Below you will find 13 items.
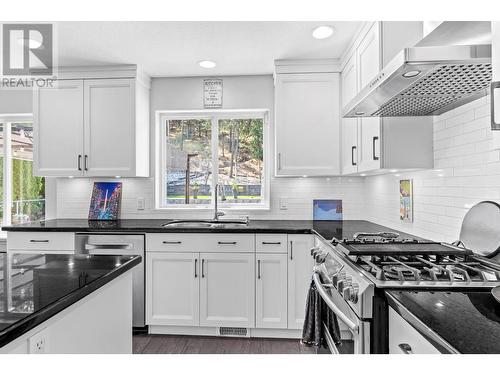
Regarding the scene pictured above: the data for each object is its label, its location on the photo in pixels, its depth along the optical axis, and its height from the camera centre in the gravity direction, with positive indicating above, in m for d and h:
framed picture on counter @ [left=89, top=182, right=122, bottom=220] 3.35 -0.13
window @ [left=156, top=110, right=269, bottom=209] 3.46 +0.31
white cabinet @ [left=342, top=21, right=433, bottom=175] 1.92 +0.38
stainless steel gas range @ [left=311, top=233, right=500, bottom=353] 1.16 -0.34
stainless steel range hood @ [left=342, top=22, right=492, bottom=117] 1.17 +0.45
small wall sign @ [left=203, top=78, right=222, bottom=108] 3.36 +0.98
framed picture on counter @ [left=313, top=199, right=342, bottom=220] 3.25 -0.21
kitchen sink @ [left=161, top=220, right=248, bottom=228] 3.00 -0.33
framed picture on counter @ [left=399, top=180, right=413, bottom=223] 2.35 -0.09
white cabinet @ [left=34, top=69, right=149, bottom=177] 3.07 +0.60
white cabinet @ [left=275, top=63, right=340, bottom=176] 2.92 +0.63
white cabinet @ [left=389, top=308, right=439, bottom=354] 0.86 -0.44
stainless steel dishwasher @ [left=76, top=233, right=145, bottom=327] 2.73 -0.50
